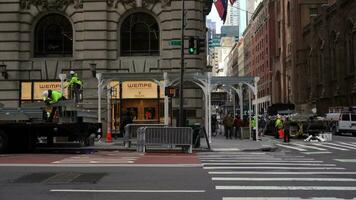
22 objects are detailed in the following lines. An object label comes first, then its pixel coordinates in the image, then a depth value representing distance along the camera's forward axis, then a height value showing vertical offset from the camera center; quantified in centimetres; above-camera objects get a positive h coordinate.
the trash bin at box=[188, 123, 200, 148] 2572 -27
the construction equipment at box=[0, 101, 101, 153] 2291 +25
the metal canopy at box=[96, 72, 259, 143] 3105 +281
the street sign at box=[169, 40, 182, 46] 2803 +425
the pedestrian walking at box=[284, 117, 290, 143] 3422 -8
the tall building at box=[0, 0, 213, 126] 3484 +526
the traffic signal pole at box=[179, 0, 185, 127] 2705 +182
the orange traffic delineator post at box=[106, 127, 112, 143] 3012 -35
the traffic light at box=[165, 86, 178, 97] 2864 +194
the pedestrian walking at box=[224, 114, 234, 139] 3759 +29
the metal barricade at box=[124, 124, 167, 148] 2589 -13
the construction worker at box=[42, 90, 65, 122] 2252 +130
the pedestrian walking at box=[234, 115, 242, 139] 3688 +31
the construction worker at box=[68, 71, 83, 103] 2462 +186
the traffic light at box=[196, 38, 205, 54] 2846 +422
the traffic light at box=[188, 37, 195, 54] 2833 +415
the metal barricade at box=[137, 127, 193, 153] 2375 -24
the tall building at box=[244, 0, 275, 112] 12812 +2072
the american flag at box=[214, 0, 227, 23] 3538 +753
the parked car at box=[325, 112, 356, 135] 4788 +54
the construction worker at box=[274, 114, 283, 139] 3830 +38
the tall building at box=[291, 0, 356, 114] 6744 +1016
